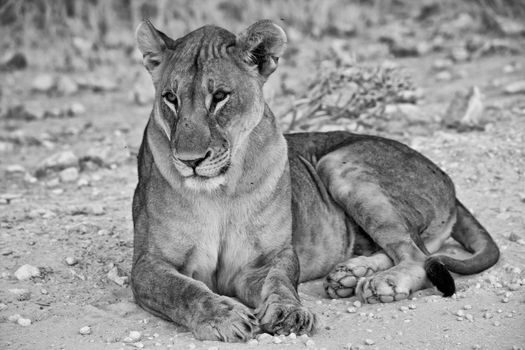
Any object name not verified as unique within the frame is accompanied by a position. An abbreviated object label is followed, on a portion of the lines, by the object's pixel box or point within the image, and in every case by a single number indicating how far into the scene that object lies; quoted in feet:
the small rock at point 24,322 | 26.30
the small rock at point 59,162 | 45.24
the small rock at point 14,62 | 64.13
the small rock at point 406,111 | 49.70
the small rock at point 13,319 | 26.68
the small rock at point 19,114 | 55.52
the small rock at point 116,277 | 30.23
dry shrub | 44.88
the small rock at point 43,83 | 60.54
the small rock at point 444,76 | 59.26
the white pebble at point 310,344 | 23.75
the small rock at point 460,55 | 63.46
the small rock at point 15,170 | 45.57
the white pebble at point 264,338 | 24.23
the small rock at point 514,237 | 33.55
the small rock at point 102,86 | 60.95
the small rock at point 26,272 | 30.09
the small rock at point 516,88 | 53.72
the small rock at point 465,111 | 47.57
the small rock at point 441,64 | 61.93
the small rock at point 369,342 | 24.14
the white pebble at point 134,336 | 24.76
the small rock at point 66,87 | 60.34
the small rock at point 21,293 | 28.50
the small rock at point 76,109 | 56.44
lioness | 25.63
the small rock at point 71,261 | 31.40
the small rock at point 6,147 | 49.29
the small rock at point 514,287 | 28.17
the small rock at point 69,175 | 43.55
